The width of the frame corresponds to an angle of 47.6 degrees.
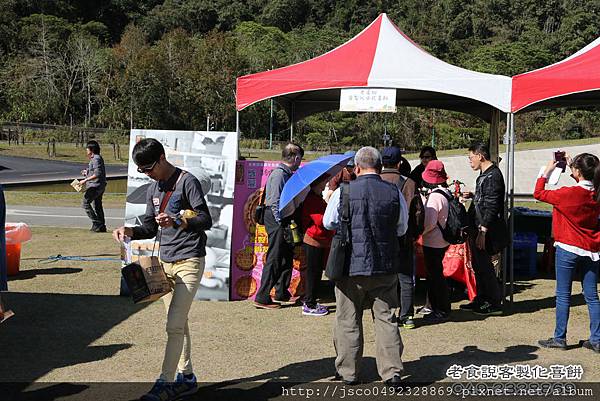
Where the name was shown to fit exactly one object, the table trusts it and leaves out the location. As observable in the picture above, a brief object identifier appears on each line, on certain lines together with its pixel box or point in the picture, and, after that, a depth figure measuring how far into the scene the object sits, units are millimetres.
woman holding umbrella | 6950
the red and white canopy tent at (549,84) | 7168
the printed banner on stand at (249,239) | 7621
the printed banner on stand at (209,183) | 7430
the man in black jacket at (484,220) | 6973
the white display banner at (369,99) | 8094
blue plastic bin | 9398
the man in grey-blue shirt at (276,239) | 7145
